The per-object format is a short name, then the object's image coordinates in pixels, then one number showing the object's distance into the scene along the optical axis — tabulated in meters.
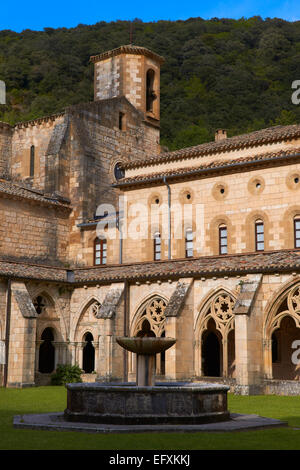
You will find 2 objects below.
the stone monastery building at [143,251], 24.09
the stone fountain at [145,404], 12.77
